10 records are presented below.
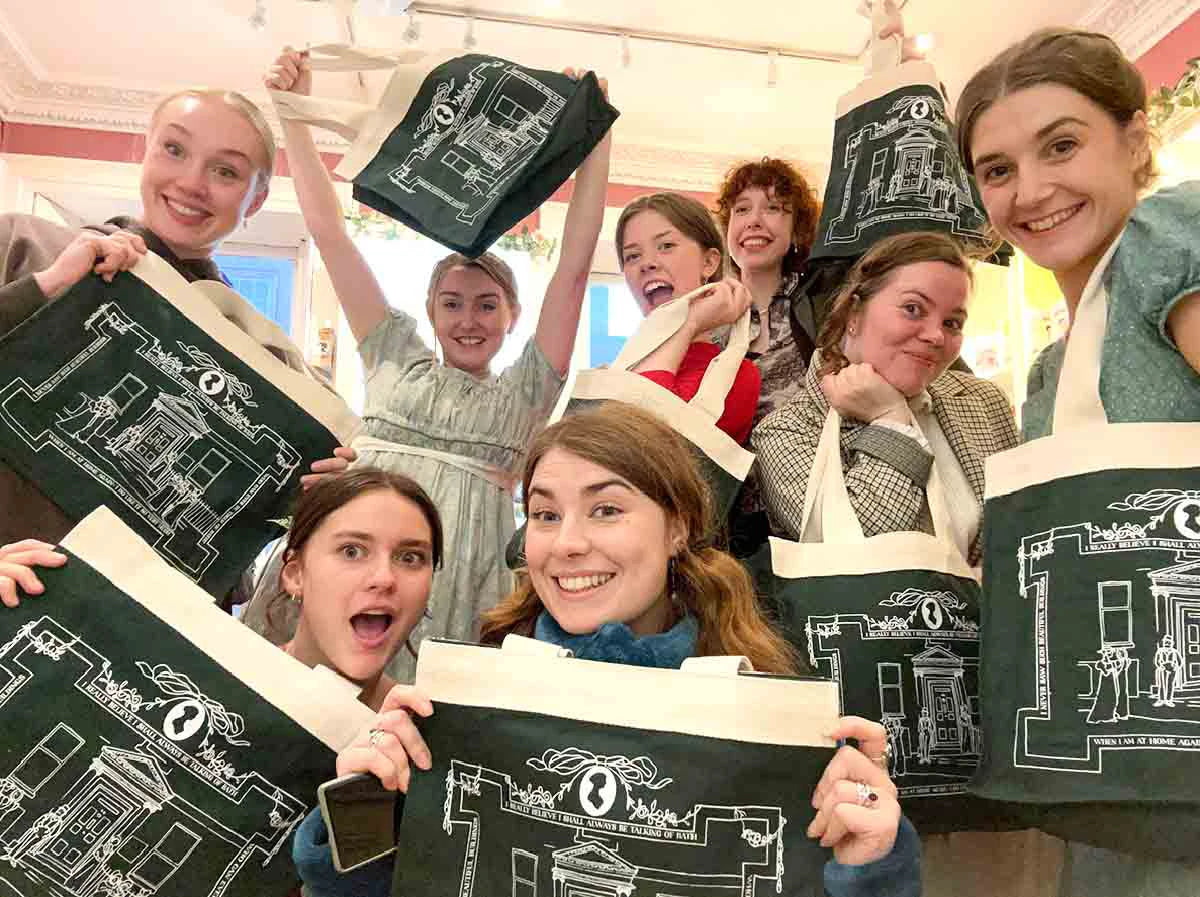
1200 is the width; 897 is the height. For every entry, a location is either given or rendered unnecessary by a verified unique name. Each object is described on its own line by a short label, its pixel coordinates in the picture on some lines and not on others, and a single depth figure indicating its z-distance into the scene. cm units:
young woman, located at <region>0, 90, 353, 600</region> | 174
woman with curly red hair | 196
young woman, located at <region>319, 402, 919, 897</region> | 123
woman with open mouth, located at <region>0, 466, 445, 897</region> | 151
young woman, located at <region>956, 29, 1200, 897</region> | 108
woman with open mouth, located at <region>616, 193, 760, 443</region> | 200
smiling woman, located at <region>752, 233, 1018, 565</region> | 148
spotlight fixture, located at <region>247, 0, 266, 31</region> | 362
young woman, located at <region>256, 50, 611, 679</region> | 190
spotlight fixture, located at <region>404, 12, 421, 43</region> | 364
